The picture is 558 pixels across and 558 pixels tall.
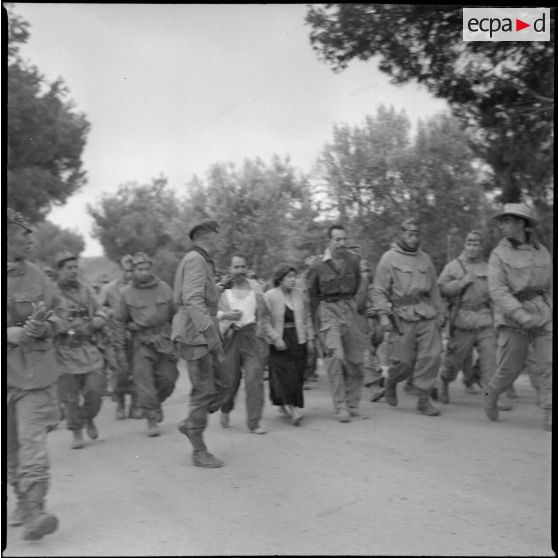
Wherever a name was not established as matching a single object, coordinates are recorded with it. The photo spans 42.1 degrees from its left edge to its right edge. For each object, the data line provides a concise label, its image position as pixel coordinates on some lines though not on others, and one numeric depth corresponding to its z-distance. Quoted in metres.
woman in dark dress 7.27
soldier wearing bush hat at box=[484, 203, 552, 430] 6.12
